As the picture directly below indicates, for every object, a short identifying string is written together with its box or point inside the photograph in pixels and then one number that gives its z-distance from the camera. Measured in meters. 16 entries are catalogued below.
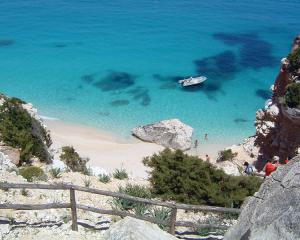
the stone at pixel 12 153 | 16.92
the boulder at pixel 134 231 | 8.84
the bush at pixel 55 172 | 15.81
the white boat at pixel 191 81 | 41.86
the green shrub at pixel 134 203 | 12.79
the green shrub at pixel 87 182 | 14.93
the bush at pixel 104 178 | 16.24
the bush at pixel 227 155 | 29.48
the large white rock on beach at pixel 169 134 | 33.75
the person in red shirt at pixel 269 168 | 15.24
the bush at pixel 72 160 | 18.61
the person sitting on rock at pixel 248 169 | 25.05
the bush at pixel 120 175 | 17.38
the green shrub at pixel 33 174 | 14.96
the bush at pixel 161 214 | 11.98
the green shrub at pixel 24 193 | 13.04
